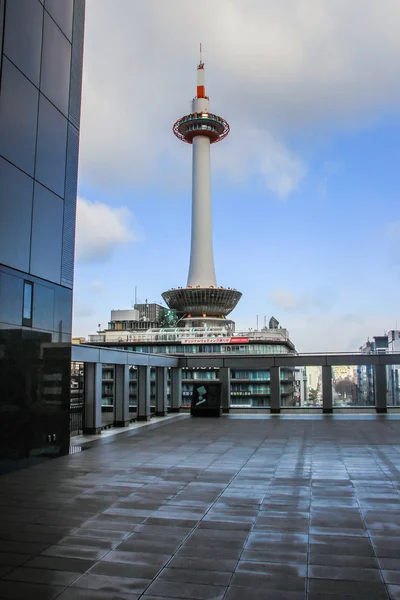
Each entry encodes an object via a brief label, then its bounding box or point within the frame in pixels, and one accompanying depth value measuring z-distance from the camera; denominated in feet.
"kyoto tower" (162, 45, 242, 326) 406.41
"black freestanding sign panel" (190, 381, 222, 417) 104.83
